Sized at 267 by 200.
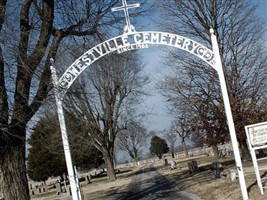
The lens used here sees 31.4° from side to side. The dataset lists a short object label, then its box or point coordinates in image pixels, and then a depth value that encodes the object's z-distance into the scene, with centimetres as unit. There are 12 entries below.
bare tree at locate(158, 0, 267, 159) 2878
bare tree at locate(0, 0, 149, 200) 1027
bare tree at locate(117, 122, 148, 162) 9023
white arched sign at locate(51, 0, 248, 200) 1188
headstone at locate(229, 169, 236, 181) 1683
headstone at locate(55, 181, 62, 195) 3522
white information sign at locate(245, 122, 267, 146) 1179
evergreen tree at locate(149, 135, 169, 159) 9829
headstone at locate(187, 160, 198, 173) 2832
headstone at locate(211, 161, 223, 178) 1931
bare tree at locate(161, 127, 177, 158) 10125
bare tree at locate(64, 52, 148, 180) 3381
